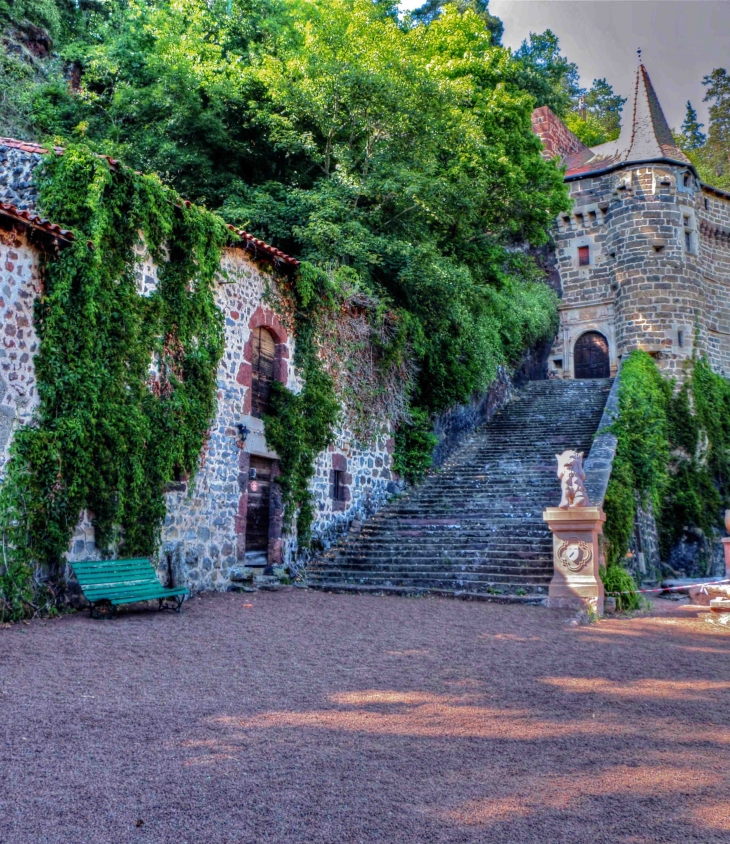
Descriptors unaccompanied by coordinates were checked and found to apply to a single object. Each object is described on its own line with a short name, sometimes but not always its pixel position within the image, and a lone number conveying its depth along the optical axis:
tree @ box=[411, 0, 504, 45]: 32.12
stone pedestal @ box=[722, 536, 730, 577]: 10.36
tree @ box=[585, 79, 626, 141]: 43.22
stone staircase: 10.91
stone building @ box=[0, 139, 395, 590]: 8.27
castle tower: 24.48
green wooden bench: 8.10
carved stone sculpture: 9.96
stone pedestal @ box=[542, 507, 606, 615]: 9.56
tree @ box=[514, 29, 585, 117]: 28.95
